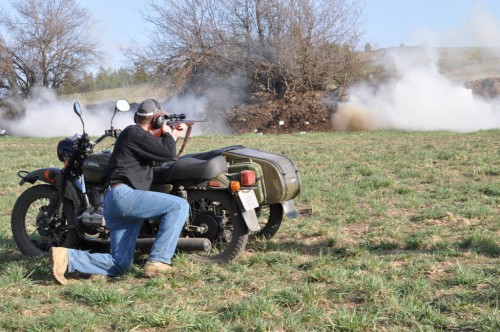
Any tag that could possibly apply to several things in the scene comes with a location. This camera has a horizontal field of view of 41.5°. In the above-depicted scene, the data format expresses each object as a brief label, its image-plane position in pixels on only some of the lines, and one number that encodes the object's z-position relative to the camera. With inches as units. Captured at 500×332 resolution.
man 221.9
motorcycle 237.0
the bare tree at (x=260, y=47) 1162.0
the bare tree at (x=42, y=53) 1501.0
